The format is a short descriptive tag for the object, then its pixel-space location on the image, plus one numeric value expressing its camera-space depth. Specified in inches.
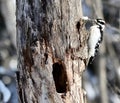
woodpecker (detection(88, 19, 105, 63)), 237.9
